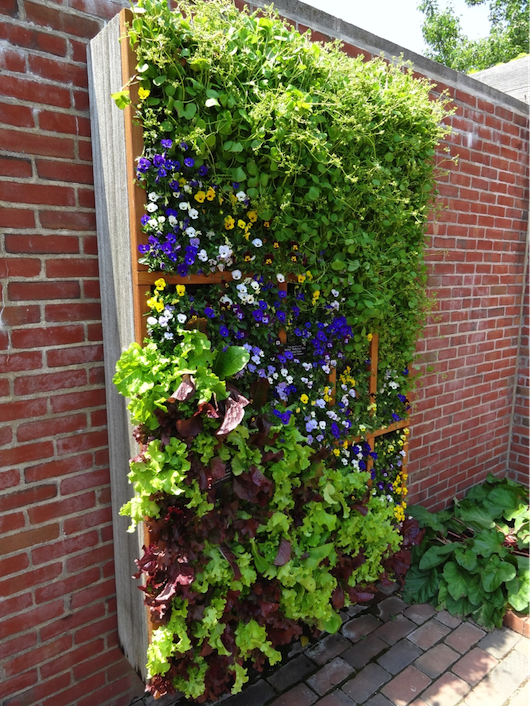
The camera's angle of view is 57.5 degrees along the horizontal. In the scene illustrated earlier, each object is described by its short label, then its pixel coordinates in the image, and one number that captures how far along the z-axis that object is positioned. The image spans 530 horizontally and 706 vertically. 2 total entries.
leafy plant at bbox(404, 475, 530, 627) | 2.67
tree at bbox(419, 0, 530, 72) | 18.20
